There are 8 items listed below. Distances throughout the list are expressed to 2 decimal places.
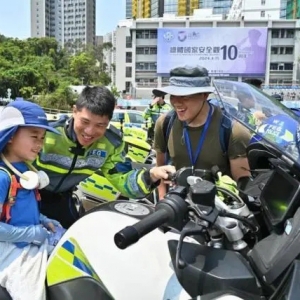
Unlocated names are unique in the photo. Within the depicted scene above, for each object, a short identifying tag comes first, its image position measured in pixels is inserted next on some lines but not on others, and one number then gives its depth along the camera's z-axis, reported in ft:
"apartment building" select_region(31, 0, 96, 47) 412.36
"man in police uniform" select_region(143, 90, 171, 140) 31.99
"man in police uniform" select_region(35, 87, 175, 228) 7.35
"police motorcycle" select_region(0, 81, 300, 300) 3.88
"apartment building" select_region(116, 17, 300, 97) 206.39
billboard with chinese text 190.19
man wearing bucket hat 7.99
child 5.67
